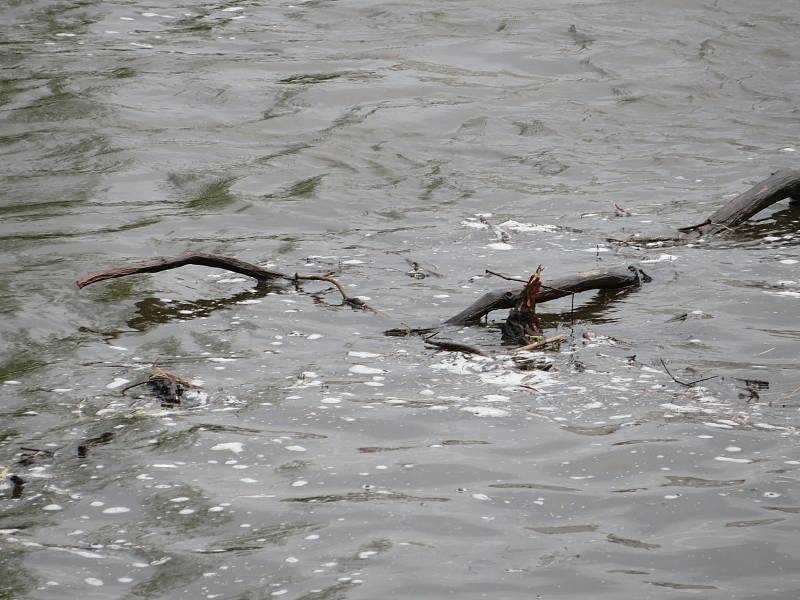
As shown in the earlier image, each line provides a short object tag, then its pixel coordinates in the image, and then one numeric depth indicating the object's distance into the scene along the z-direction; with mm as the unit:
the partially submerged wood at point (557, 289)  13352
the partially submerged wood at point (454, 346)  12430
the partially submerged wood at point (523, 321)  12891
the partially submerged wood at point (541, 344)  12500
